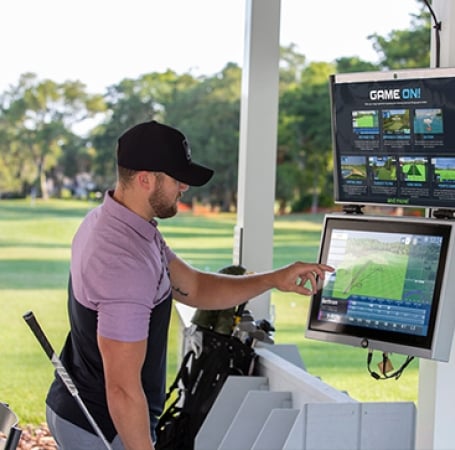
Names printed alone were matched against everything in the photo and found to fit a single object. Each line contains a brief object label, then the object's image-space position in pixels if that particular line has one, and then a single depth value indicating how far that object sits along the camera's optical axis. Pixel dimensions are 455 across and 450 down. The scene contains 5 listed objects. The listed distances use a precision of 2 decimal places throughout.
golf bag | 3.92
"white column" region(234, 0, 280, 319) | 4.22
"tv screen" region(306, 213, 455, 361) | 2.67
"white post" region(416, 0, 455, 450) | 2.81
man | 2.56
